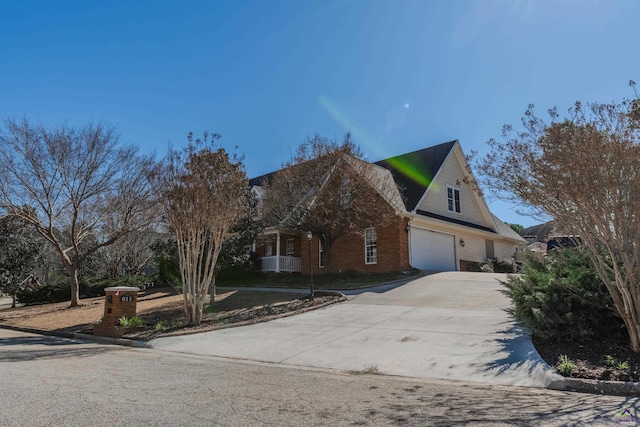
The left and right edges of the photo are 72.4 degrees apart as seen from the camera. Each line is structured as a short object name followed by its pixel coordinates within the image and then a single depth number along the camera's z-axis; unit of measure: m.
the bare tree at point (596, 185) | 6.35
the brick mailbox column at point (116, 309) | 12.66
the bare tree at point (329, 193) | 19.98
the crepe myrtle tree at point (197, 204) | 12.53
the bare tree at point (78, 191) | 18.41
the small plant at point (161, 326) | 12.33
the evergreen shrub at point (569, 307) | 7.43
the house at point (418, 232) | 21.30
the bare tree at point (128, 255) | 29.98
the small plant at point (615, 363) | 6.03
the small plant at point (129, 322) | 12.60
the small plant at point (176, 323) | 12.80
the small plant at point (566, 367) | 6.22
